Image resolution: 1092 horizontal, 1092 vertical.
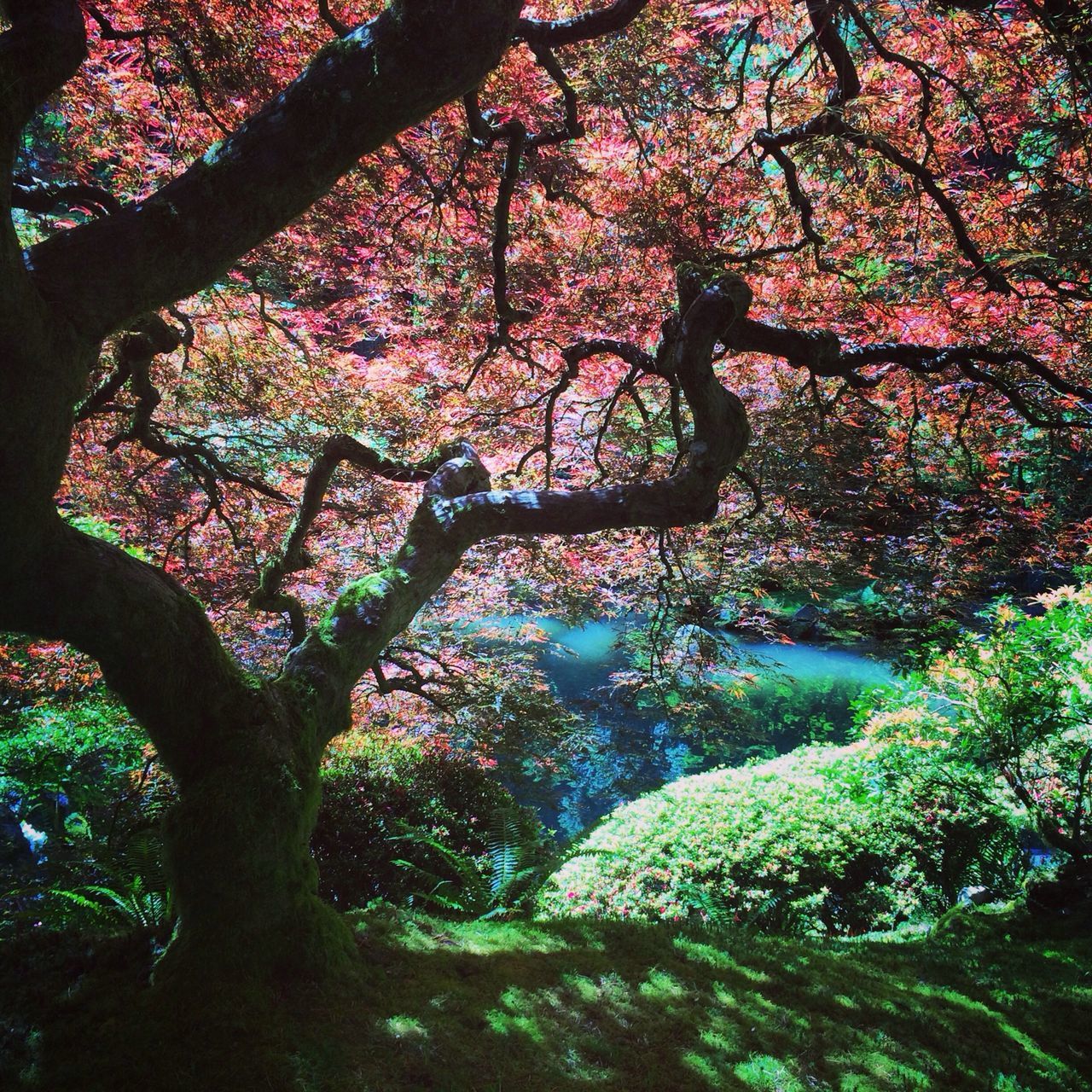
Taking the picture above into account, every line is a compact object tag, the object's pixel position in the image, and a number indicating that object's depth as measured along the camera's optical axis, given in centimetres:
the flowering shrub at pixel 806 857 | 495
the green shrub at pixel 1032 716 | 439
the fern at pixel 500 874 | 379
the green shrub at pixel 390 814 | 461
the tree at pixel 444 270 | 190
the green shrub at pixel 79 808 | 327
